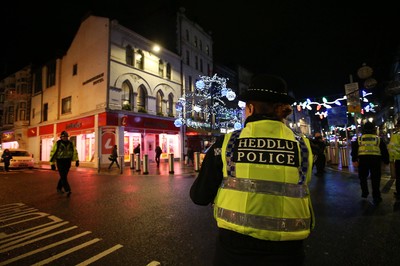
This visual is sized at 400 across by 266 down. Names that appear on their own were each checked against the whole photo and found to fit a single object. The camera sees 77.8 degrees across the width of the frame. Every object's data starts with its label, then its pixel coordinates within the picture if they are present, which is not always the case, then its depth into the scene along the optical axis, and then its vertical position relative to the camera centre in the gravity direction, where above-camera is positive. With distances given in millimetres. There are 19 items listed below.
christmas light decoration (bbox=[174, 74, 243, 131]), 25266 +4382
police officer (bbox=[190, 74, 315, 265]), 1419 -234
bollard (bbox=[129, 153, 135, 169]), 17125 -575
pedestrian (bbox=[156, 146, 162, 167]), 19366 -222
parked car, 17531 -397
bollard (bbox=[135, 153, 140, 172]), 15000 -665
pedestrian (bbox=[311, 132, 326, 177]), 11025 -720
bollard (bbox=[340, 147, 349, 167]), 13500 -566
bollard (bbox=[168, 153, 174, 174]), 13554 -635
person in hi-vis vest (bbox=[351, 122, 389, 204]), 5980 -242
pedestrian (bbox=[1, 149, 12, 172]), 17141 -279
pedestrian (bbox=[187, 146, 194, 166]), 19469 -348
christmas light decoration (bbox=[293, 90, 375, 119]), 17328 +3276
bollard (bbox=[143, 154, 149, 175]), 13367 -795
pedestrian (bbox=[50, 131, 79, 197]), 7672 -99
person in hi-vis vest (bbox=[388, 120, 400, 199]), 6285 -141
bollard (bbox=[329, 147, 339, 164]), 15069 -447
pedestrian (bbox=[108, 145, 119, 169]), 17014 -277
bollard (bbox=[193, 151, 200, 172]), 13860 -592
